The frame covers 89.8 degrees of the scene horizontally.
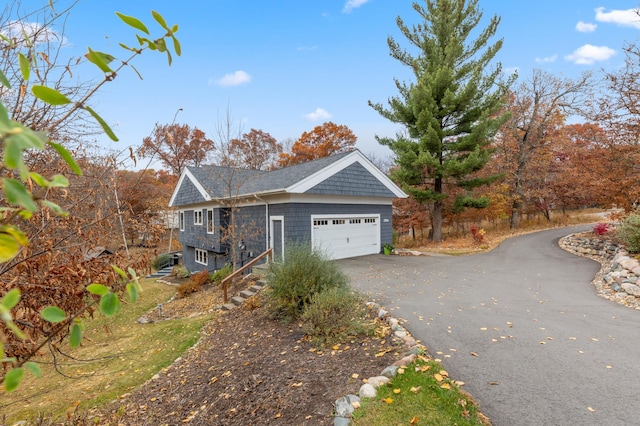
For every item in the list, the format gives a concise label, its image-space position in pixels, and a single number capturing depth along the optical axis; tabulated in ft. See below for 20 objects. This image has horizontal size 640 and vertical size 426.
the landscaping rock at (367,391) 12.16
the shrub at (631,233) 29.14
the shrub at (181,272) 60.59
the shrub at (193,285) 44.24
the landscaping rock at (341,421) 10.92
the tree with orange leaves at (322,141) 99.71
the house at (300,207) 41.22
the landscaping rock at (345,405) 11.38
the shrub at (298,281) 22.00
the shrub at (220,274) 44.65
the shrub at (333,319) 17.78
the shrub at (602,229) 44.21
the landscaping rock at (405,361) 13.89
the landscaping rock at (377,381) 12.69
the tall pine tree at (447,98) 51.16
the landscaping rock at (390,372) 13.21
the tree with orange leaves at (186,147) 105.50
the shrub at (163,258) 74.89
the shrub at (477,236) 51.47
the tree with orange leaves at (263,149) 101.71
